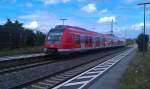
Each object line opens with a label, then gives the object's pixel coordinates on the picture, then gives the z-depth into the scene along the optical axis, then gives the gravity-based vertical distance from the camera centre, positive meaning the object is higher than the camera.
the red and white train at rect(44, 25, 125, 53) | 12.52 +0.33
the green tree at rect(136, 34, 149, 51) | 21.13 +0.33
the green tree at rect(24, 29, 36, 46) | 23.53 +0.99
